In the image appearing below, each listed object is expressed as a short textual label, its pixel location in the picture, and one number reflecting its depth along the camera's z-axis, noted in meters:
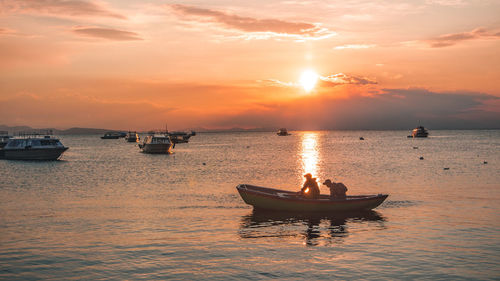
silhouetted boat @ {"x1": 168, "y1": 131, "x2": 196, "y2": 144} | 168.05
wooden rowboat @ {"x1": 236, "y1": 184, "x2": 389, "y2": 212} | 25.69
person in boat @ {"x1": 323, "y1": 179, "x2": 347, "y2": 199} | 26.55
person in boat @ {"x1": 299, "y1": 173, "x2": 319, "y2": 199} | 26.34
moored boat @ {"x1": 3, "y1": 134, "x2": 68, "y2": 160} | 71.94
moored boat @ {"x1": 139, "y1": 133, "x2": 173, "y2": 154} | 94.94
